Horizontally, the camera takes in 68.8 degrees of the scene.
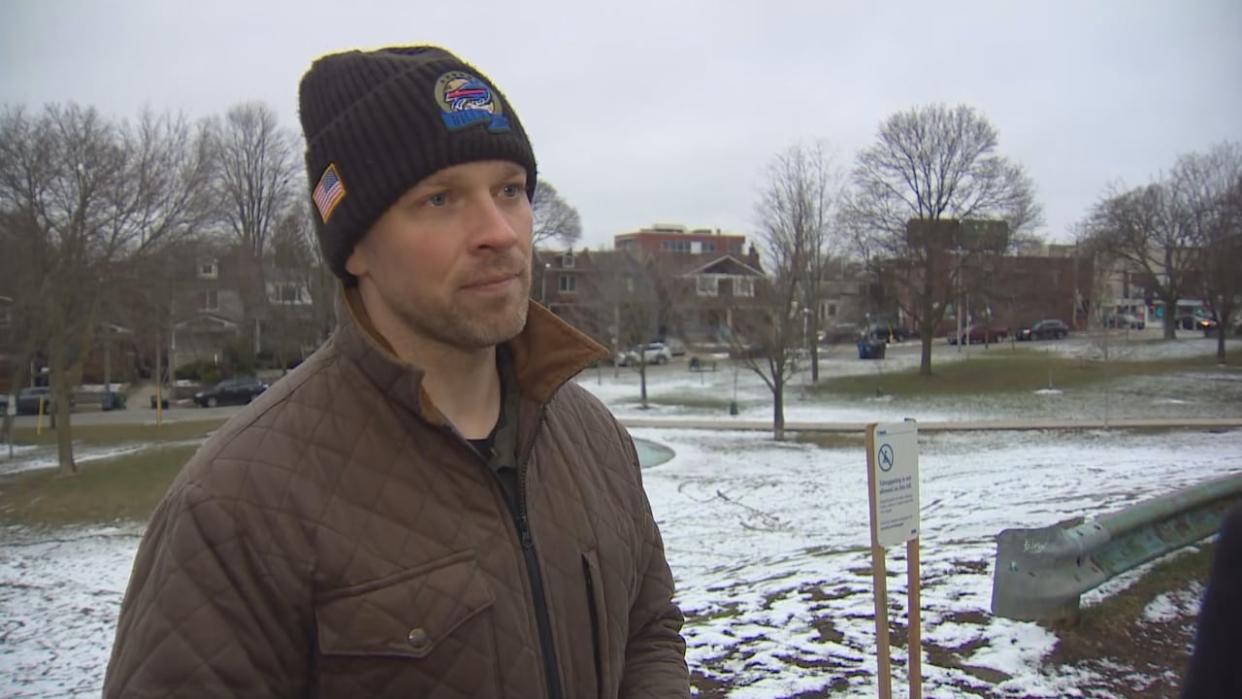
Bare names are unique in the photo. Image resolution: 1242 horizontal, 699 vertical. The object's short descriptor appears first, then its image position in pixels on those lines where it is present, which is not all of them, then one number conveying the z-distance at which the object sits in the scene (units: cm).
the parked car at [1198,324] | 5277
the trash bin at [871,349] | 5353
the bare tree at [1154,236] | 4384
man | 155
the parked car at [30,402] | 4647
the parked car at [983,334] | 6538
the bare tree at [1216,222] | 3466
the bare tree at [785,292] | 2902
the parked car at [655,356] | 6066
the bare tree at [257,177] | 6425
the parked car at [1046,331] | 6581
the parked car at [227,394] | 4634
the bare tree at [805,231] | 3153
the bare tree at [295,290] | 4866
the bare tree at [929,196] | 4459
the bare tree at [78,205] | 2466
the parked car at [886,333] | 6598
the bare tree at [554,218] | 6775
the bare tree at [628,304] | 5134
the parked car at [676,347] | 6894
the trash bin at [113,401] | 4619
